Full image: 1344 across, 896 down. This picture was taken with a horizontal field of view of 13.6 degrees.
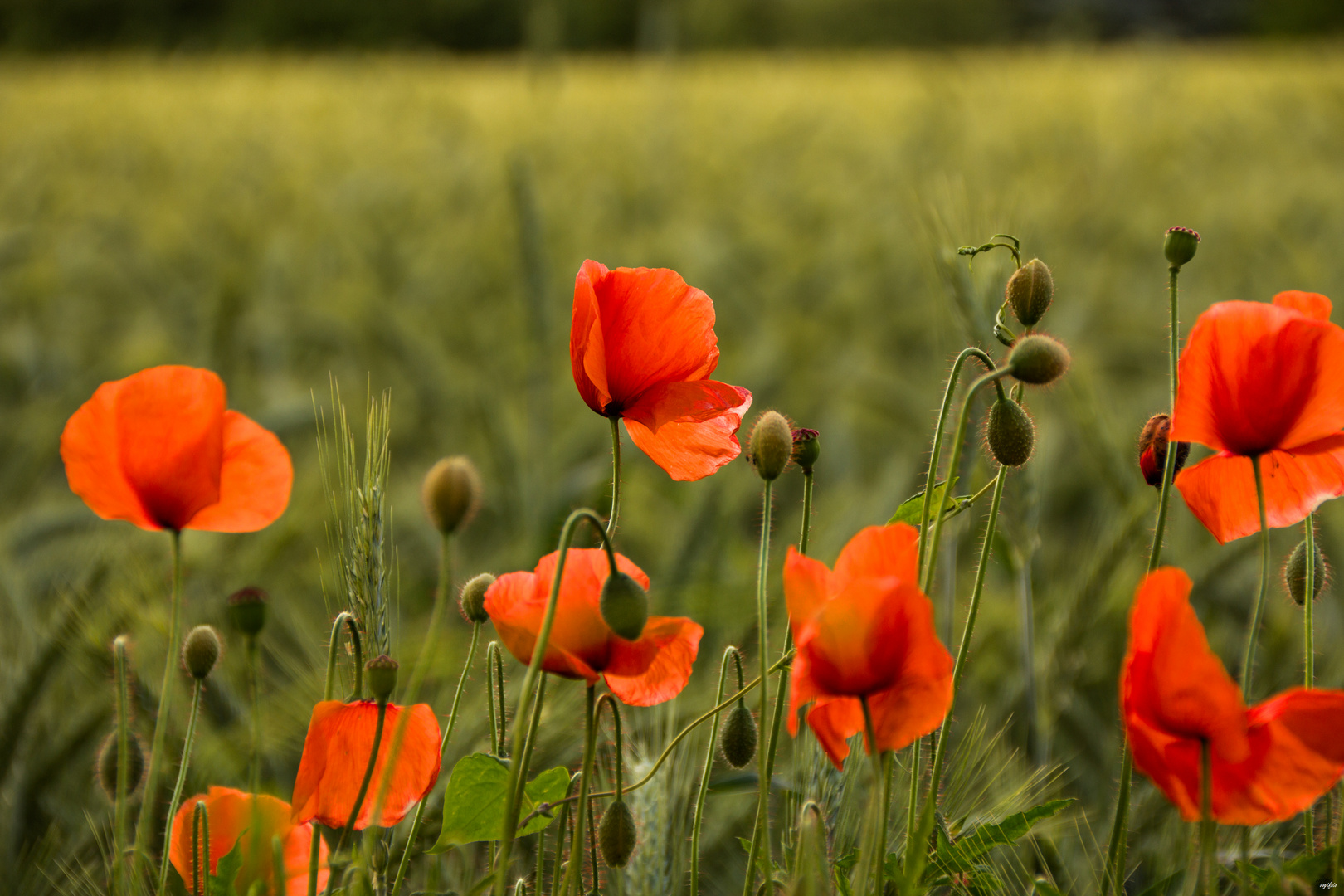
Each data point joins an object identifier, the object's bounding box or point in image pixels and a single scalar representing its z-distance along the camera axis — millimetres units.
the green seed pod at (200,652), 1771
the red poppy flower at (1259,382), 1738
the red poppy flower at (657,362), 1780
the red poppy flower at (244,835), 1759
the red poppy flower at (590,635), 1737
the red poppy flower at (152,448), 1767
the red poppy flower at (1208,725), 1689
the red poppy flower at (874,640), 1694
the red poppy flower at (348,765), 1755
